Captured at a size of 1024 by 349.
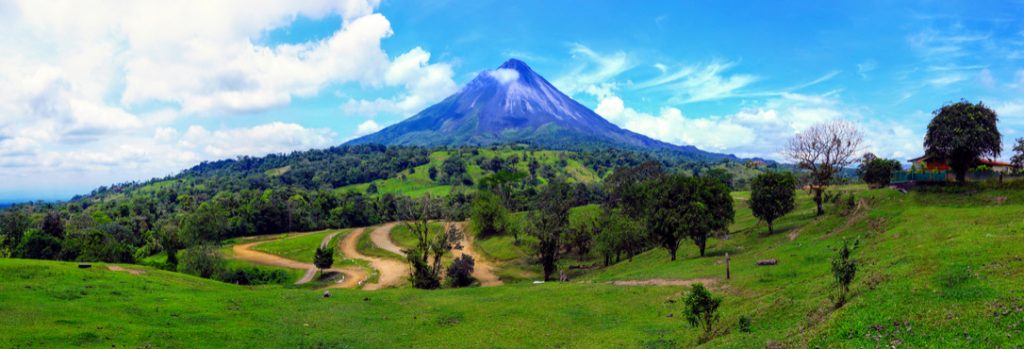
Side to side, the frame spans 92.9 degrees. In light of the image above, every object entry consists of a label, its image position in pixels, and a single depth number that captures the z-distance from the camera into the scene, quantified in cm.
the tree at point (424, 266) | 5091
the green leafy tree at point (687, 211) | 4775
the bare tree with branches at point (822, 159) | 5181
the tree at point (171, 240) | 7118
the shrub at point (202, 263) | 6281
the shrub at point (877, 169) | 7912
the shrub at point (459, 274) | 5775
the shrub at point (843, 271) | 1844
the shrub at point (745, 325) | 2016
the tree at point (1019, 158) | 4675
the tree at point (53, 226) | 9162
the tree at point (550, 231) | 5741
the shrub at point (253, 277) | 6581
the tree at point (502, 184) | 14125
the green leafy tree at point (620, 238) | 6109
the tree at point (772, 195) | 5119
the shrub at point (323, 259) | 7081
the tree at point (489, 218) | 9785
